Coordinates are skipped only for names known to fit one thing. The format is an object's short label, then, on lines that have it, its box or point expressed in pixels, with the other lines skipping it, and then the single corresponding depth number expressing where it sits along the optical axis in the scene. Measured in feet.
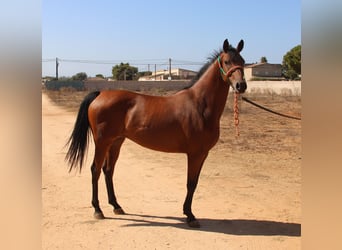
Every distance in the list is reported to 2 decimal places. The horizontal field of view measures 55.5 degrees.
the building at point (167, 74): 158.93
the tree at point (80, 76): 222.93
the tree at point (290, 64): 126.82
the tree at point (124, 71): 186.91
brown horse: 13.09
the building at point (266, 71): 155.42
